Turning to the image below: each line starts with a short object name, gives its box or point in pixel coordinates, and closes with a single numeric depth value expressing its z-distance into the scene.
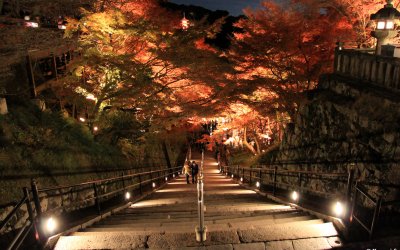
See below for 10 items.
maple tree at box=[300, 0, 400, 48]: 15.05
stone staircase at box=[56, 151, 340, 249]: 5.38
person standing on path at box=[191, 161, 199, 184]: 16.98
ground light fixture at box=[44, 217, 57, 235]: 5.59
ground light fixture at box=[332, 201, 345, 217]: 5.88
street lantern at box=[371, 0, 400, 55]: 10.25
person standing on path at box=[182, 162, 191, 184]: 17.94
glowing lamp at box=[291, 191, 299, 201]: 7.87
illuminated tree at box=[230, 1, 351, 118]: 14.44
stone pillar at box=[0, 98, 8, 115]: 9.45
